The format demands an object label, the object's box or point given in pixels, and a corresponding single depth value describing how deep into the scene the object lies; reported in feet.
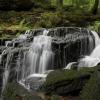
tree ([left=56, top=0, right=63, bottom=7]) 87.29
